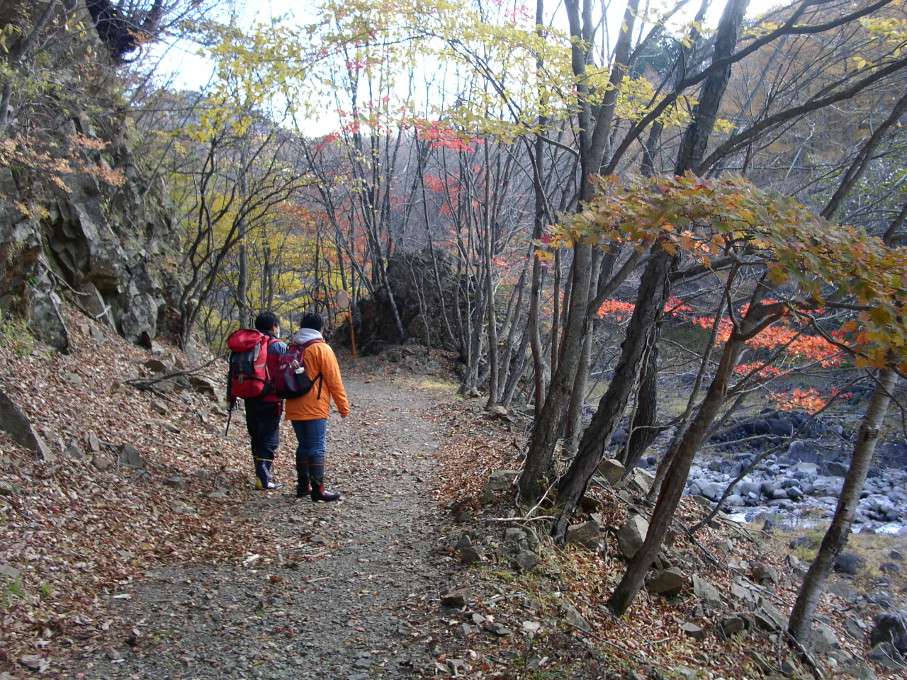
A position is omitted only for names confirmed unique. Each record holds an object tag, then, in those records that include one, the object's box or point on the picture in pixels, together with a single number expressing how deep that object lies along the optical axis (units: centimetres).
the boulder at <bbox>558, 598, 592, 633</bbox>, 393
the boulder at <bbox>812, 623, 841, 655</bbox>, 607
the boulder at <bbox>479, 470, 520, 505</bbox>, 563
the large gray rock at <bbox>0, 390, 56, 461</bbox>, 486
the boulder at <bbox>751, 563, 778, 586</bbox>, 729
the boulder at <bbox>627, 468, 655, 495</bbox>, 710
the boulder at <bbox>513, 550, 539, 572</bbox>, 449
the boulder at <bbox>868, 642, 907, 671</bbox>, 691
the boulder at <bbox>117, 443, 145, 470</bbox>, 569
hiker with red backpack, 586
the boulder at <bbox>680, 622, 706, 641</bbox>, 479
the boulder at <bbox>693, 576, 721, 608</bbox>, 531
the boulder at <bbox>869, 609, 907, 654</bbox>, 741
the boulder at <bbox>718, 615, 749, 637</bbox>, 512
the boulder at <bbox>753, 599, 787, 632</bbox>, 562
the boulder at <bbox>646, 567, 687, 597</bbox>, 528
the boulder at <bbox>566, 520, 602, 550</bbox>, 536
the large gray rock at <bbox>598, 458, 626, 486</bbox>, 658
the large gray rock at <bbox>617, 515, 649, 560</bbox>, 545
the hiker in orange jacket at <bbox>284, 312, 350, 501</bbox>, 576
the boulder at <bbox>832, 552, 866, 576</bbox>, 998
